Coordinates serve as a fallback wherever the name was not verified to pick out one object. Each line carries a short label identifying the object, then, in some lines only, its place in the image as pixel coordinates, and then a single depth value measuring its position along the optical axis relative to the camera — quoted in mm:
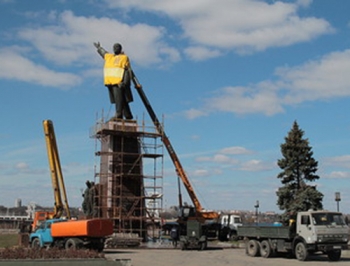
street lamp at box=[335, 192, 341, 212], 35219
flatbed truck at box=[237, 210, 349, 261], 24094
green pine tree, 40094
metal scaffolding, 41969
